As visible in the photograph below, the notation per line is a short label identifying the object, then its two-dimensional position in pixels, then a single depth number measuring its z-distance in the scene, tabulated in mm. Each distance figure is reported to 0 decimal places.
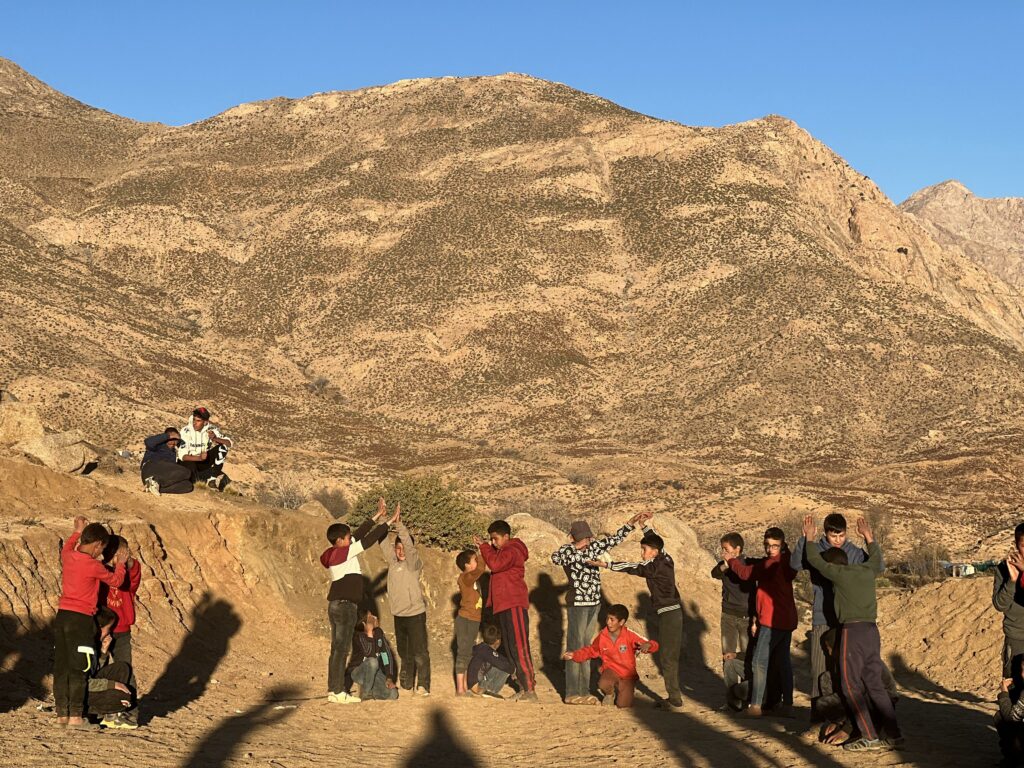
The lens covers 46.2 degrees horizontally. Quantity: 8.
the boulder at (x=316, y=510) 21250
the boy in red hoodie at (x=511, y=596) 12297
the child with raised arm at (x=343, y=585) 11898
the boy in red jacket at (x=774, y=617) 11250
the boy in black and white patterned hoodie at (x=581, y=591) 12312
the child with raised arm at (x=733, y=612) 12203
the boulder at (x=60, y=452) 18203
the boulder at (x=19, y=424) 19469
